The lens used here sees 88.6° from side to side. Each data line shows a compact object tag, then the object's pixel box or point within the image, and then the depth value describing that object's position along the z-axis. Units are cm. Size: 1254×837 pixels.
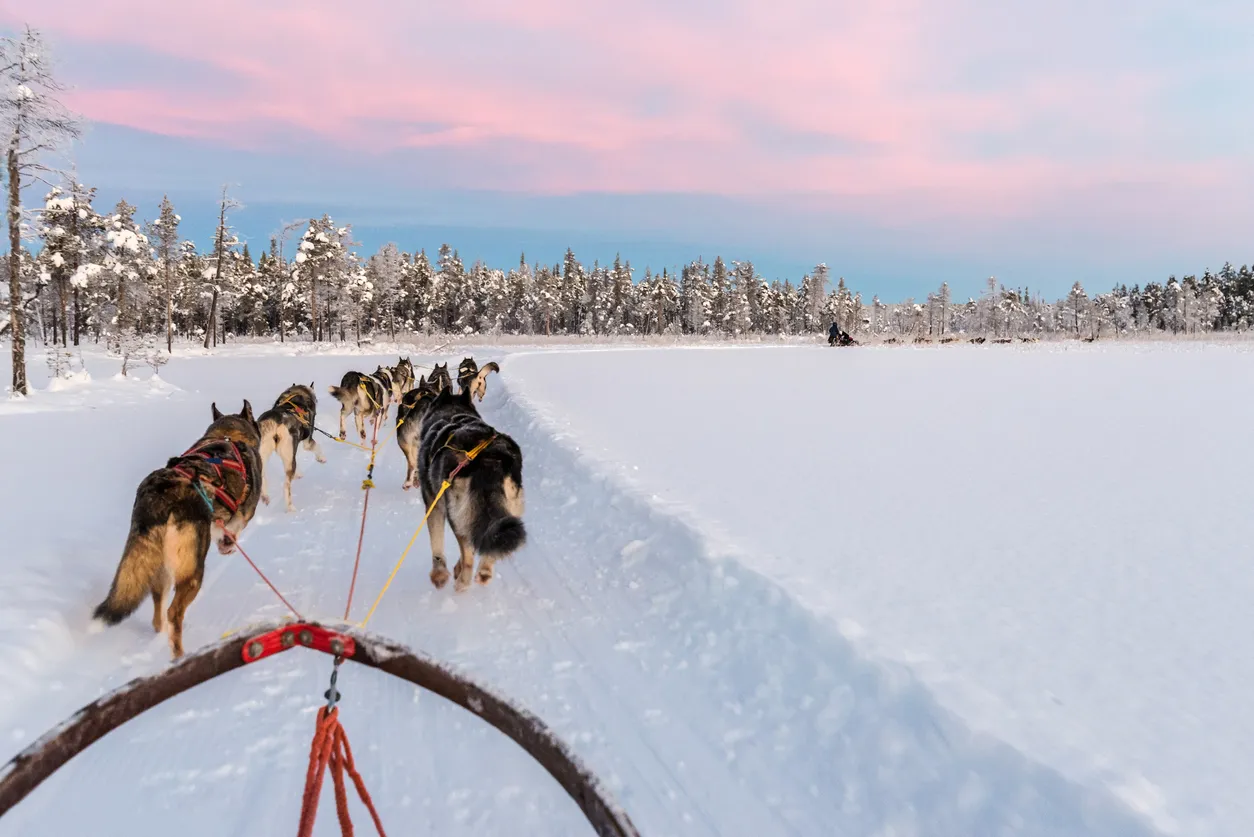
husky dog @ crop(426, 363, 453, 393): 1235
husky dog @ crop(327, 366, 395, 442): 1330
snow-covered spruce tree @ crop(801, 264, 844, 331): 10612
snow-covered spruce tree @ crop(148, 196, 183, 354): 4855
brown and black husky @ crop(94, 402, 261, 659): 398
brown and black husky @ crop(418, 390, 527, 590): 440
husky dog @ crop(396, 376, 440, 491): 891
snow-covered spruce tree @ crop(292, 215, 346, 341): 5516
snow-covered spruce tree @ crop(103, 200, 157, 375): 4531
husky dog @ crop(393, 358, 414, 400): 1590
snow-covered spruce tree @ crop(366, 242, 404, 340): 8006
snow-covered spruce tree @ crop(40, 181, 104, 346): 4544
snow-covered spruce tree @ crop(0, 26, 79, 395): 1798
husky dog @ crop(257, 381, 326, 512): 793
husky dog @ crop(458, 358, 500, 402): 1345
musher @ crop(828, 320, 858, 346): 4934
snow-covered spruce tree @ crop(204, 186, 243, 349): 4641
